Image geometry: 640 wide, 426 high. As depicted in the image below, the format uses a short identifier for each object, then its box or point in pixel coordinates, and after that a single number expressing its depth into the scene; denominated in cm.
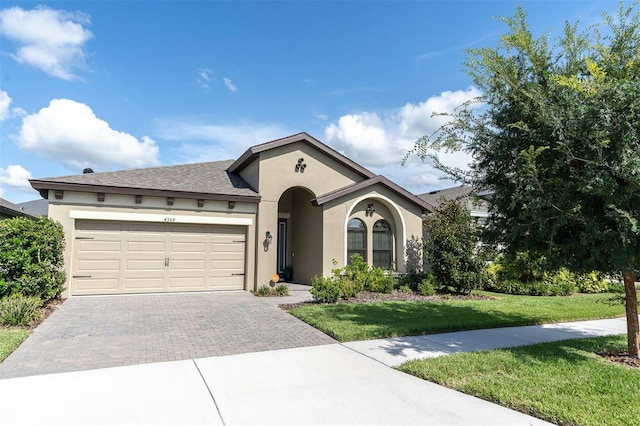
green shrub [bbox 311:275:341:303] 1053
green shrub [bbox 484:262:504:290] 1480
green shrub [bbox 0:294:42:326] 746
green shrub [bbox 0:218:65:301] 892
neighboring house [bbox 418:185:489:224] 1925
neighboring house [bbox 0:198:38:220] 1687
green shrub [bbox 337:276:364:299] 1124
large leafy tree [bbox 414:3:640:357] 501
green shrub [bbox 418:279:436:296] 1266
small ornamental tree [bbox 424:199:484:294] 1286
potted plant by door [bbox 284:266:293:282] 1639
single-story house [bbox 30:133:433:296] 1165
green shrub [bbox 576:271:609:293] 1490
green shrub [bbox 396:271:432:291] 1349
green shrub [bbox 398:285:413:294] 1286
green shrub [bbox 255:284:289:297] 1227
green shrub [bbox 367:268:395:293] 1259
